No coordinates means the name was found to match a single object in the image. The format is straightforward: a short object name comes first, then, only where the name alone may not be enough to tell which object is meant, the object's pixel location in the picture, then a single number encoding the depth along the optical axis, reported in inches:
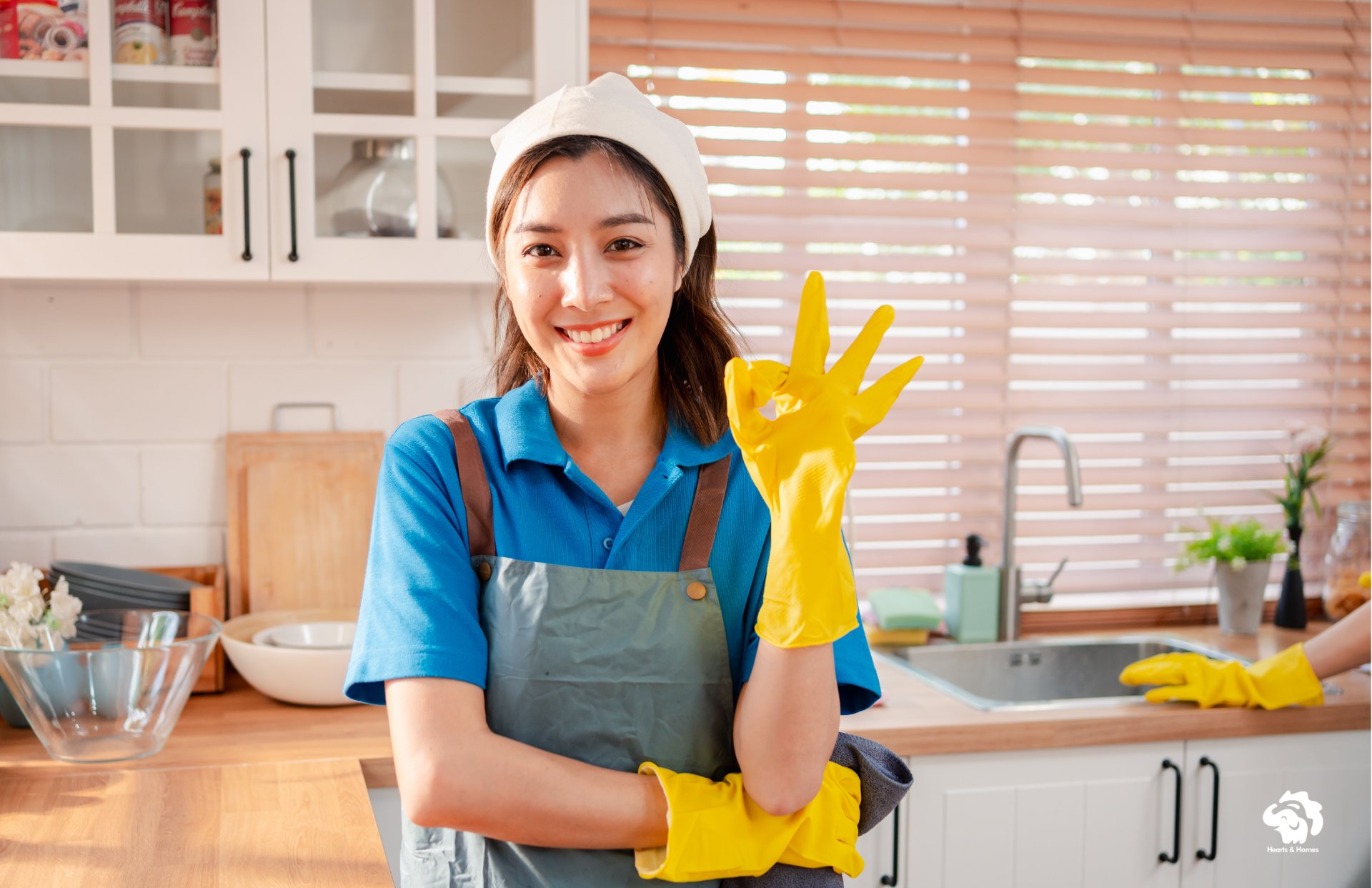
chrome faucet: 91.9
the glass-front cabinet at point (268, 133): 69.3
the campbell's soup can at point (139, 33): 69.9
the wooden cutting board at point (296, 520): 80.9
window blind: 91.7
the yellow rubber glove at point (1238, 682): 75.0
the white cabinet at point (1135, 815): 71.5
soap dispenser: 91.4
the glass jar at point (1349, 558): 97.0
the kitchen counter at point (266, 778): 49.6
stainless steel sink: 90.2
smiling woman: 42.8
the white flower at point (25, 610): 63.8
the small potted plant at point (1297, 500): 97.8
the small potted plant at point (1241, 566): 94.4
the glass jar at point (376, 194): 72.5
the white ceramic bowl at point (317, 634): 75.7
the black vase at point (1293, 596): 97.7
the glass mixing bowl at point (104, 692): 60.4
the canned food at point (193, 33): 70.4
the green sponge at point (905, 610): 89.0
